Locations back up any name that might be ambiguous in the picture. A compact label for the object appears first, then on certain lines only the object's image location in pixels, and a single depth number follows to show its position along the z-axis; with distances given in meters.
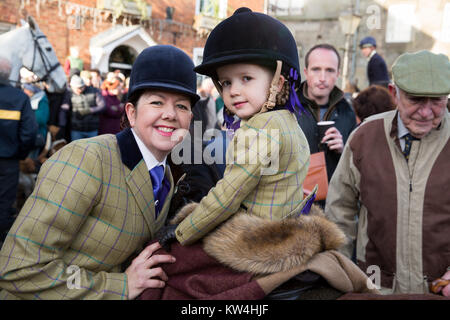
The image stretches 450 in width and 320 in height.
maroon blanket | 1.33
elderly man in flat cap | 2.19
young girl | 1.50
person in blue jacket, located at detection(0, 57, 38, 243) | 4.33
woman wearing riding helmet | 1.49
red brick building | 10.41
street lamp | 7.36
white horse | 5.14
